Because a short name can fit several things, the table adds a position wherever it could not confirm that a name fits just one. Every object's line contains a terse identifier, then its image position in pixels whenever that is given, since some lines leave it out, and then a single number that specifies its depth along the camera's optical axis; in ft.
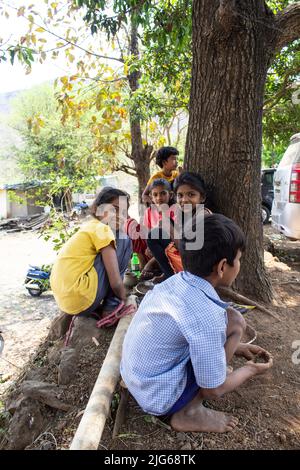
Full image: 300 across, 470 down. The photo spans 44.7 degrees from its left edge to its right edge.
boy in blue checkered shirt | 5.34
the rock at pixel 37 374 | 9.45
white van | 17.62
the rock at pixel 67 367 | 8.32
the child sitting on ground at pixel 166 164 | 14.52
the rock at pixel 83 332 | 9.37
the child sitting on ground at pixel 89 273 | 9.24
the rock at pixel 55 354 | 9.76
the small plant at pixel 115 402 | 6.86
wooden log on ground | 5.32
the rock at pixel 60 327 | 11.58
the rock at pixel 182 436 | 5.90
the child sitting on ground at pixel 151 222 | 12.55
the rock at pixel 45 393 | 7.58
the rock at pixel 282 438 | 5.92
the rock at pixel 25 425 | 7.29
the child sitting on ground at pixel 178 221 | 10.37
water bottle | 15.05
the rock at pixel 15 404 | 7.90
